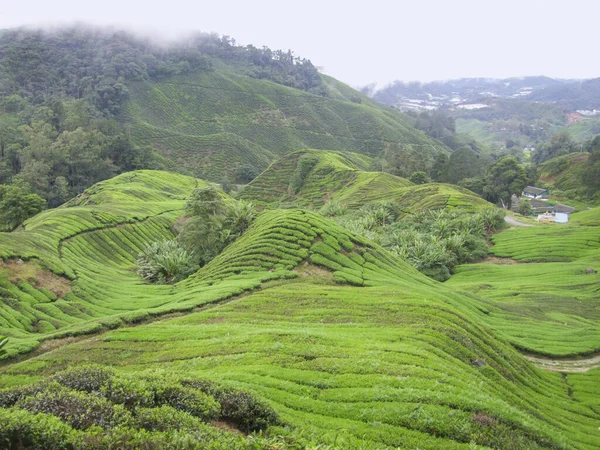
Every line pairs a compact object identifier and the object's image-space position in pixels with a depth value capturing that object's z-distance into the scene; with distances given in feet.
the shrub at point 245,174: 409.49
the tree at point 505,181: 281.33
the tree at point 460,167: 335.67
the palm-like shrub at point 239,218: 108.27
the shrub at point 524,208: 280.10
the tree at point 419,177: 317.22
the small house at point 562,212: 254.84
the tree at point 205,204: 111.45
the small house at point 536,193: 346.03
